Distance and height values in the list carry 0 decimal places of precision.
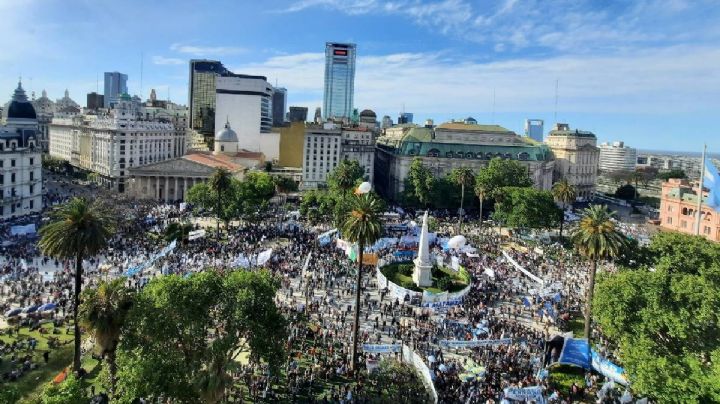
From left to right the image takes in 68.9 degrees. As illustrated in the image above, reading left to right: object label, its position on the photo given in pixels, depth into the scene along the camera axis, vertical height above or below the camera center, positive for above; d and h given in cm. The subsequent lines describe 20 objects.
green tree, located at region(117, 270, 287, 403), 2455 -970
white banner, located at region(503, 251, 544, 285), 5522 -1158
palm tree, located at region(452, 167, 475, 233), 8956 -247
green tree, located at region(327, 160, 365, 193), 8381 -377
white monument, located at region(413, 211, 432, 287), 5338 -1072
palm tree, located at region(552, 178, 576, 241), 8506 -393
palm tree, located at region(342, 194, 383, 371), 3747 -494
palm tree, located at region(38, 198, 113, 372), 3259 -583
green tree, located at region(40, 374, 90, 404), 2117 -1035
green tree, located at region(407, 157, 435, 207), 10562 -439
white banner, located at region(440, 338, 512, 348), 3834 -1321
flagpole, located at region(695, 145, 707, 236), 5516 -78
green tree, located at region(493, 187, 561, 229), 8150 -707
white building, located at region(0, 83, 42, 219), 7519 -470
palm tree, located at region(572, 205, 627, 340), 4097 -542
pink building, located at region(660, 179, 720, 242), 8439 -632
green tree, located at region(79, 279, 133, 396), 2695 -878
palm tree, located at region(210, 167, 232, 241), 7238 -471
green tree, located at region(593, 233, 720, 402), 2745 -959
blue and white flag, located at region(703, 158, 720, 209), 5325 -75
